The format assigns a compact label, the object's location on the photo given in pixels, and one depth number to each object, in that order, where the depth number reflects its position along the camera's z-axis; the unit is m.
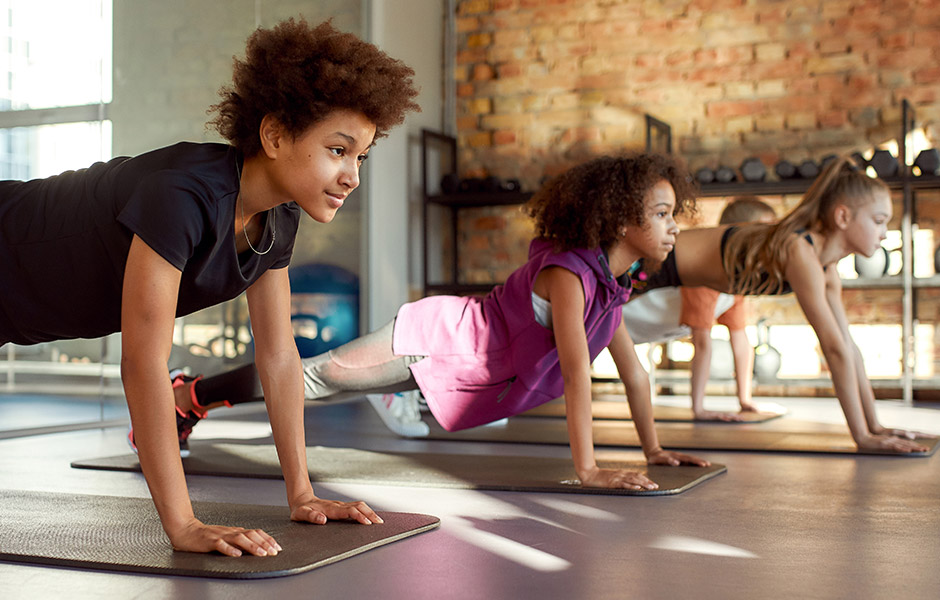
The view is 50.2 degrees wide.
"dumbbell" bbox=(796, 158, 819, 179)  4.87
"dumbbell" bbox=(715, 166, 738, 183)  4.97
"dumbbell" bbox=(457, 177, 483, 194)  5.47
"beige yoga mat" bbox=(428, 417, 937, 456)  2.96
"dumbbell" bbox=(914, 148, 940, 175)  4.66
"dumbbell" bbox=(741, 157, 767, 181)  4.93
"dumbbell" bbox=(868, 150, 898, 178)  4.68
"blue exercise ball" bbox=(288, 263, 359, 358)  4.74
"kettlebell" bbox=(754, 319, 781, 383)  4.89
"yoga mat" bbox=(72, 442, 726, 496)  2.23
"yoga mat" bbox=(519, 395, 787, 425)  3.90
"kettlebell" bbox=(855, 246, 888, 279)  4.74
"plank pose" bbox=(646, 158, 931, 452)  2.78
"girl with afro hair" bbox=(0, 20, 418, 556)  1.40
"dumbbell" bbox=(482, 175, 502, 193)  5.43
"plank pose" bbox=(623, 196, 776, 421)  3.81
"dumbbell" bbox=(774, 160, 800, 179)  4.89
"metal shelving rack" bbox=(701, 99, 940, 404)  4.67
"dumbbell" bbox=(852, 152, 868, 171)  4.70
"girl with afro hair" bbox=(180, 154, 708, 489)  2.21
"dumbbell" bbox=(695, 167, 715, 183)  4.98
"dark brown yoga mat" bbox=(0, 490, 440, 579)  1.40
